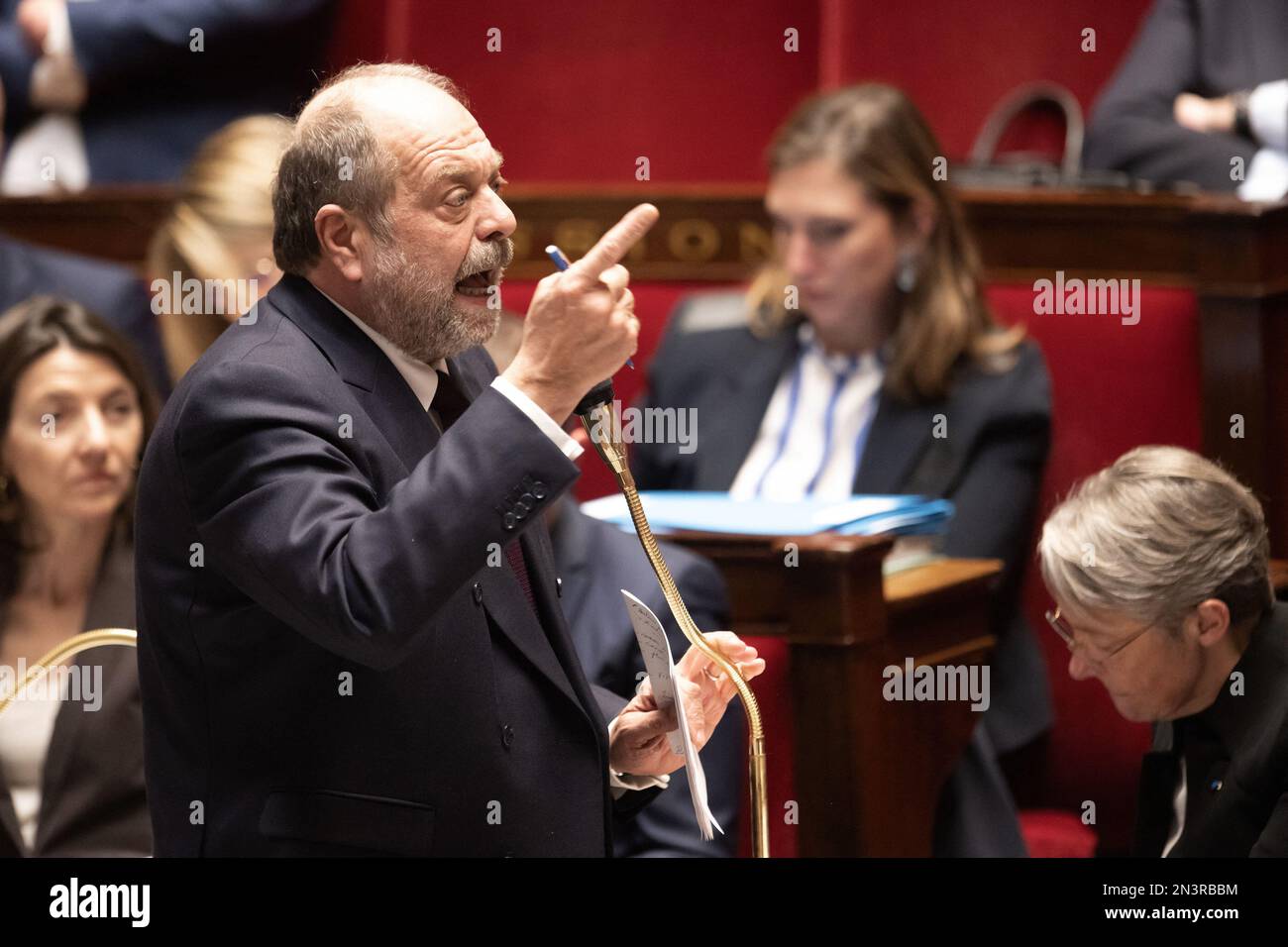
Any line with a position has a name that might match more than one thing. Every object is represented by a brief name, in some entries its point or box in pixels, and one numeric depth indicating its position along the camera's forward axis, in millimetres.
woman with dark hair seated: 4004
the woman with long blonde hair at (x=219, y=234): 4551
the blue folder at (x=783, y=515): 3580
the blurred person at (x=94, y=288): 4922
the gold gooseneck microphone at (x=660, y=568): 2264
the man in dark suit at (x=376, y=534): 2020
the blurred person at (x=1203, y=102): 4711
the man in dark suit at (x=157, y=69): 5766
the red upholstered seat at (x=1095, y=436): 4187
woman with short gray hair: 2877
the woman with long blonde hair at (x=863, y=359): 4391
